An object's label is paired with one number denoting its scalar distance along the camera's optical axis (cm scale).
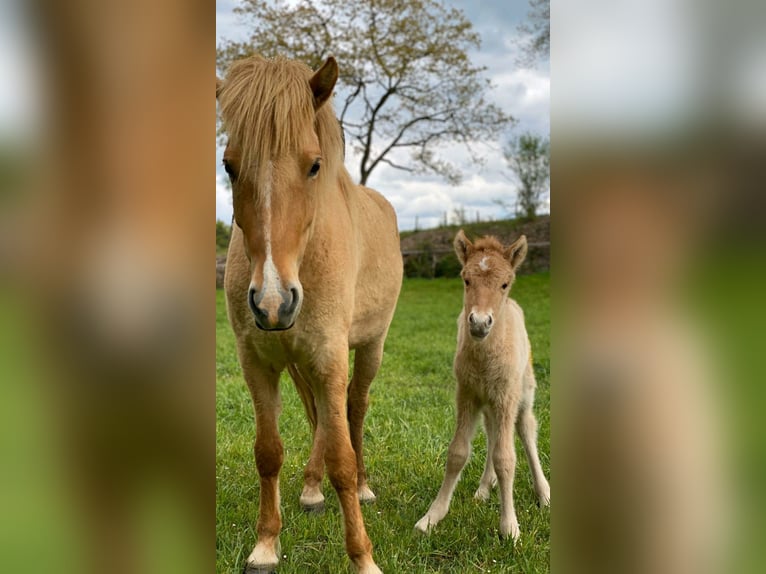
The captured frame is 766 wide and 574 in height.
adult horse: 202
